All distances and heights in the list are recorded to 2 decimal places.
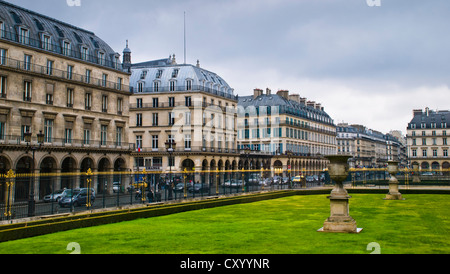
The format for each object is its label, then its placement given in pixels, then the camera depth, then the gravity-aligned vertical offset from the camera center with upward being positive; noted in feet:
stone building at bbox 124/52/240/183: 233.14 +24.39
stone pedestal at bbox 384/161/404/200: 108.14 -5.42
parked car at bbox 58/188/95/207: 94.29 -7.57
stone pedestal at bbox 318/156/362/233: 55.52 -5.26
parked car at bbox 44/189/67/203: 92.20 -7.30
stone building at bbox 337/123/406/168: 465.47 +20.32
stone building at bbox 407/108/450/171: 393.50 +20.74
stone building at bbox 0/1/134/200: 140.87 +23.82
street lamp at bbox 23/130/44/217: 77.71 -6.98
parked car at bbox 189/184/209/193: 125.21 -7.07
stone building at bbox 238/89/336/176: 305.12 +23.83
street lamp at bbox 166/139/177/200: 110.72 -6.35
